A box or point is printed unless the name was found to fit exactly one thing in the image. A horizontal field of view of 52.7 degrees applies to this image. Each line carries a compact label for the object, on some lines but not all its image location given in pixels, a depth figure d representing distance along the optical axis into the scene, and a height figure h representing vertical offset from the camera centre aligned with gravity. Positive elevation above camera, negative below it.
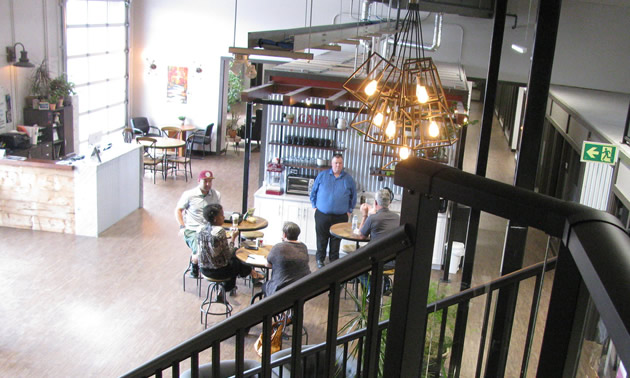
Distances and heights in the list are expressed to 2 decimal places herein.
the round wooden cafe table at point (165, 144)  13.05 -2.01
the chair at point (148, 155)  12.59 -2.24
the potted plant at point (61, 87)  12.47 -0.95
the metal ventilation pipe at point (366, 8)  9.98 +0.79
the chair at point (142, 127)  15.05 -1.96
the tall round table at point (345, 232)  7.80 -2.17
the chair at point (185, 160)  13.04 -2.32
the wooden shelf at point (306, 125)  9.63 -1.05
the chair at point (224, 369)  4.28 -2.13
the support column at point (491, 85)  3.93 -0.11
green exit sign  6.96 -0.84
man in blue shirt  8.48 -1.88
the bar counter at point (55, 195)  9.37 -2.29
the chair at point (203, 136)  14.99 -2.06
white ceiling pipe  12.20 +0.57
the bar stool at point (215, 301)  6.90 -2.80
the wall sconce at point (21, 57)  11.39 -0.39
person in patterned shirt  6.68 -2.10
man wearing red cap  7.82 -1.95
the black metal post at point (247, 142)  8.98 -1.28
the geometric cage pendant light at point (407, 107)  3.77 -0.28
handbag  5.18 -2.38
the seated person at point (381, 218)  7.33 -1.80
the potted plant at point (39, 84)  12.08 -0.90
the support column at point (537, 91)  3.44 -0.11
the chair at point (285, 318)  4.02 -2.46
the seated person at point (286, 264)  6.03 -1.97
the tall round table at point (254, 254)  6.85 -2.23
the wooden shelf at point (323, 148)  9.72 -1.37
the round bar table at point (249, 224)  8.05 -2.19
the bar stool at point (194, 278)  7.73 -2.80
